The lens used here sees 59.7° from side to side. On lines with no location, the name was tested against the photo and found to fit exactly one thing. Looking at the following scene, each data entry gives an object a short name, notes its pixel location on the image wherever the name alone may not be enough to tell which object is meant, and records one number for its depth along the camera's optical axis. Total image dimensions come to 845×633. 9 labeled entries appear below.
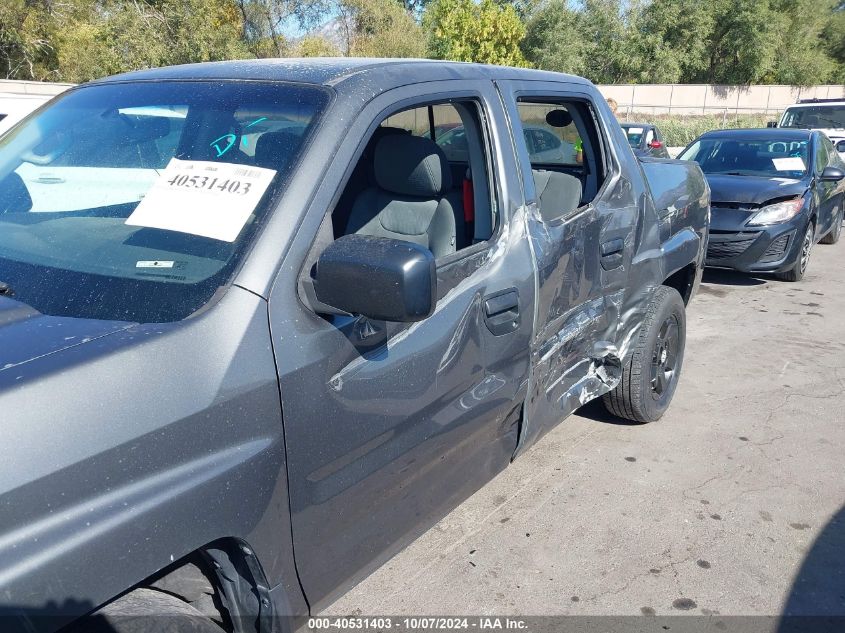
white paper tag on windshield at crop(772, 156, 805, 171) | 8.30
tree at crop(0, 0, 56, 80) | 26.48
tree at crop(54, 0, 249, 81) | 25.17
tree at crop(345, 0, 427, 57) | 36.19
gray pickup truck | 1.49
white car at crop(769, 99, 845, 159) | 14.73
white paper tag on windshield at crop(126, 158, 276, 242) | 1.96
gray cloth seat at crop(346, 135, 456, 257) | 2.71
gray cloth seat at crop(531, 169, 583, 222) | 3.30
